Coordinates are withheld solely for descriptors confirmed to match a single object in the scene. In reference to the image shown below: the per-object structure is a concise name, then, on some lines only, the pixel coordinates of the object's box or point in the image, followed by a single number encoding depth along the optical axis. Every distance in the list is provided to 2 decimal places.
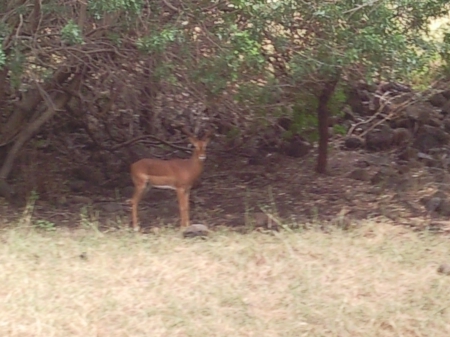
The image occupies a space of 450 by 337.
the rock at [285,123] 19.77
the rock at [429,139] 22.58
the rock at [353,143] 22.67
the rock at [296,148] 21.88
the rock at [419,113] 23.09
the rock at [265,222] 15.46
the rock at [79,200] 18.18
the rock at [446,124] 23.57
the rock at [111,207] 17.34
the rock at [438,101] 24.46
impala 15.74
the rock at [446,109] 24.36
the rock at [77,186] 19.36
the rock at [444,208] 16.30
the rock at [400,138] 22.57
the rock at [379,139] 22.44
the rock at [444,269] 12.74
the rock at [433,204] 16.62
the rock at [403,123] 23.34
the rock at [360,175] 19.67
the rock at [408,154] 21.57
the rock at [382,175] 19.29
